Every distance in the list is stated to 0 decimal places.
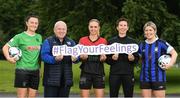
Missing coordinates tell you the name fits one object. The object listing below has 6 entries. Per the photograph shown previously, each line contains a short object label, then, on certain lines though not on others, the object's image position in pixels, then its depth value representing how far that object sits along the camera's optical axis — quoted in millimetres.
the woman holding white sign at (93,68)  12018
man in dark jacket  11418
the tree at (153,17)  25059
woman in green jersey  11595
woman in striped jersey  11615
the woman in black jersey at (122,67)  12087
